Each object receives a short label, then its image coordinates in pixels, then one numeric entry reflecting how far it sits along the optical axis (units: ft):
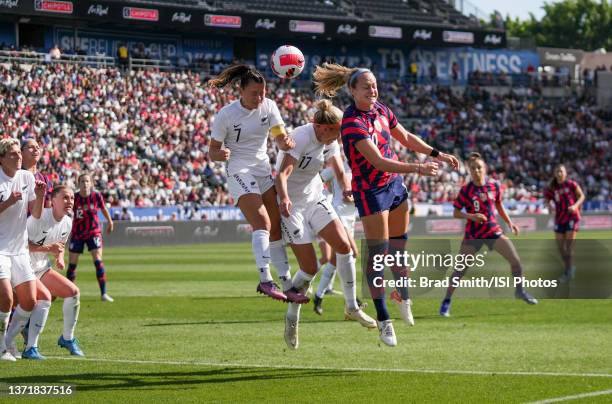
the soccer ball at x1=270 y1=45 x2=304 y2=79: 40.52
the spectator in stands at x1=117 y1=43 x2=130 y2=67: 173.07
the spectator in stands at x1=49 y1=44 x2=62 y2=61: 158.71
